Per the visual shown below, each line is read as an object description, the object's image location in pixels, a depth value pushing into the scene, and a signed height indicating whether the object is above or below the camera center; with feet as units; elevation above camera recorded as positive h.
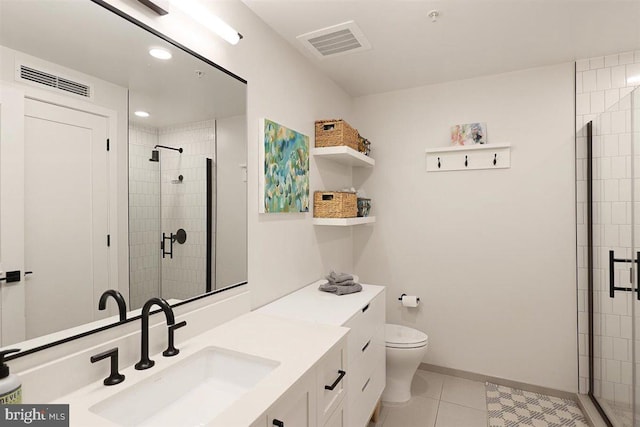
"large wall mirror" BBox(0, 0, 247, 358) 3.10 +0.52
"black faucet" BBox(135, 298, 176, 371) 3.82 -1.35
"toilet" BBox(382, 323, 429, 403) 7.72 -3.56
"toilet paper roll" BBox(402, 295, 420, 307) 9.42 -2.55
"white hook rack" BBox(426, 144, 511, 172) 8.73 +1.46
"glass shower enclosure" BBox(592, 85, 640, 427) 5.83 -0.94
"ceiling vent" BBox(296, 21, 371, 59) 6.55 +3.59
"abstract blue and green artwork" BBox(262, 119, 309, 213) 6.28 +0.87
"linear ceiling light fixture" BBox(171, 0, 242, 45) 4.32 +2.61
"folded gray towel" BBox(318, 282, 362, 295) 6.93 -1.63
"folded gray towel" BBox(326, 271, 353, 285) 7.25 -1.48
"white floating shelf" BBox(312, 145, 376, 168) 7.86 +1.42
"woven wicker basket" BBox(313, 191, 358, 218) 7.87 +0.18
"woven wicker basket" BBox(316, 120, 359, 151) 7.94 +1.89
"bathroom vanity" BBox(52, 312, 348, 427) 3.12 -1.84
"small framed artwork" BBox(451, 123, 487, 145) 8.91 +2.08
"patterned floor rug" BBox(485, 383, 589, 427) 7.22 -4.60
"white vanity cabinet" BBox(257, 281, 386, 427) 5.34 -2.24
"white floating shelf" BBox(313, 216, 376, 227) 7.84 -0.23
